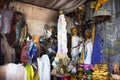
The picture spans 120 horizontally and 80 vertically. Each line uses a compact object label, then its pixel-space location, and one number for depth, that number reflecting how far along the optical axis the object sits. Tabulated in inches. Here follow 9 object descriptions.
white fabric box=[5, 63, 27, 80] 72.5
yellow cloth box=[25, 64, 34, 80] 78.4
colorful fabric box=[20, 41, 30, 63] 80.9
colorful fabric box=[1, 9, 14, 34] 76.8
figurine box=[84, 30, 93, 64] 87.1
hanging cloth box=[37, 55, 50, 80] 84.8
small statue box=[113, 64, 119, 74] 72.5
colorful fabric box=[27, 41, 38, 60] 81.8
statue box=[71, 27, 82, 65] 99.4
